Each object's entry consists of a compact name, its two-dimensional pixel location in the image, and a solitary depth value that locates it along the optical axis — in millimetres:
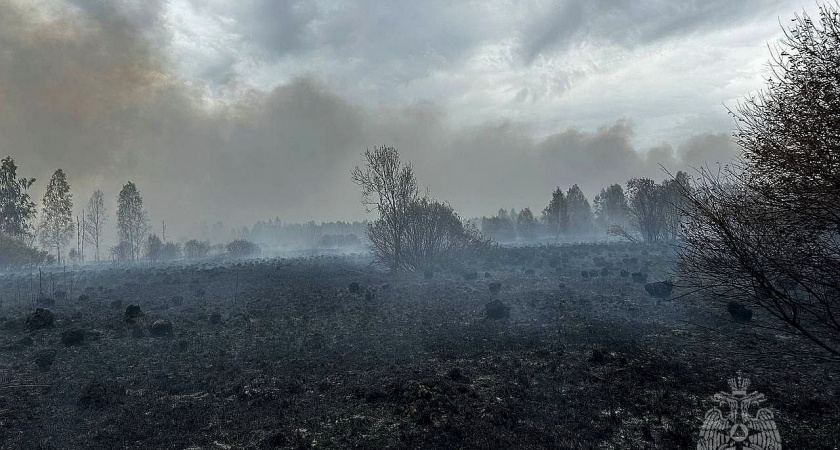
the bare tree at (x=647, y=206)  49594
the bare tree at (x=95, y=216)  72938
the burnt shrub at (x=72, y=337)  16578
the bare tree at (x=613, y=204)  90625
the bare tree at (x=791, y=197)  5914
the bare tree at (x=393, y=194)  35094
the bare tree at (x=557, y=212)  87312
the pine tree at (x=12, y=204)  46656
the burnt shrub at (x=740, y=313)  16984
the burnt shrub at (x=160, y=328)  18672
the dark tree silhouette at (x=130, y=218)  69375
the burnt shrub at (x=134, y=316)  19531
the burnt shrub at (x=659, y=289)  23734
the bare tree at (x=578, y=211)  104500
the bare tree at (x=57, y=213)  57625
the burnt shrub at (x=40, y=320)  18438
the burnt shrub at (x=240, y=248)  80562
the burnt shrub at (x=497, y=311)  21344
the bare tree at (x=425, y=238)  35375
